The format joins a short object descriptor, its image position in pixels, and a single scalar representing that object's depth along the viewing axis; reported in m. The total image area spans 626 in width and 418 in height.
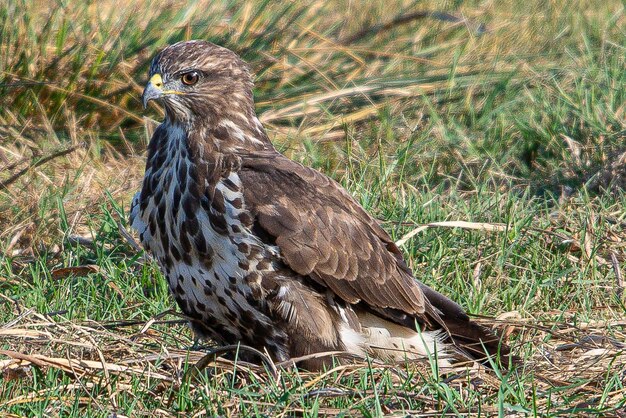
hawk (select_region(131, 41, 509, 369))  8.45
